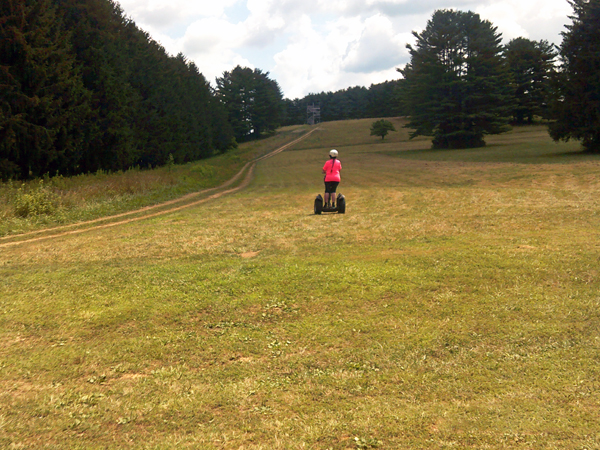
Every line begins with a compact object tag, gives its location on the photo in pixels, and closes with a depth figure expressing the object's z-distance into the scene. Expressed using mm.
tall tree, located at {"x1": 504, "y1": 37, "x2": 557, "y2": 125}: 72438
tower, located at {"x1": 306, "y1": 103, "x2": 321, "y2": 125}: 131000
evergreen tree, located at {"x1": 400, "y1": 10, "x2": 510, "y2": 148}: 51906
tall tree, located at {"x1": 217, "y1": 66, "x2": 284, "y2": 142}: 94062
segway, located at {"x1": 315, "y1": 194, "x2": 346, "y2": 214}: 14742
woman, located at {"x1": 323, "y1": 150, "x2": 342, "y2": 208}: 14711
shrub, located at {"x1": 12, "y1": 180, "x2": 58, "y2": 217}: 15336
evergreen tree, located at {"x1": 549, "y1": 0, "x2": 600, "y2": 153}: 30438
